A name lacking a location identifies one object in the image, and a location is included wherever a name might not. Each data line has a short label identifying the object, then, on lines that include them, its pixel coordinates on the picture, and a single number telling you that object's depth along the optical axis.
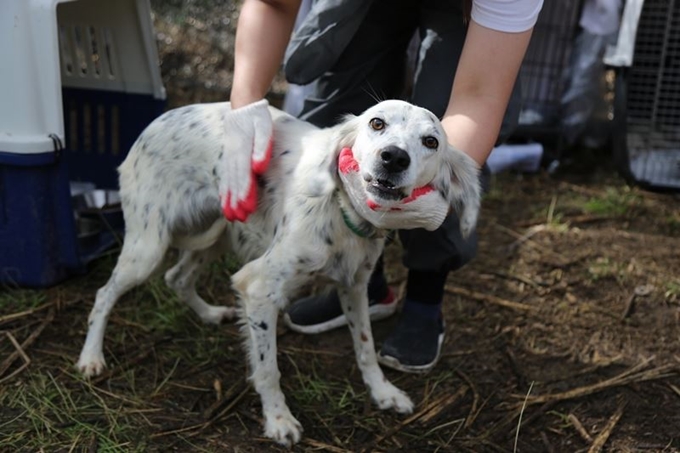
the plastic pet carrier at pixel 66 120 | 2.94
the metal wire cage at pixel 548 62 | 4.98
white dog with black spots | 2.13
